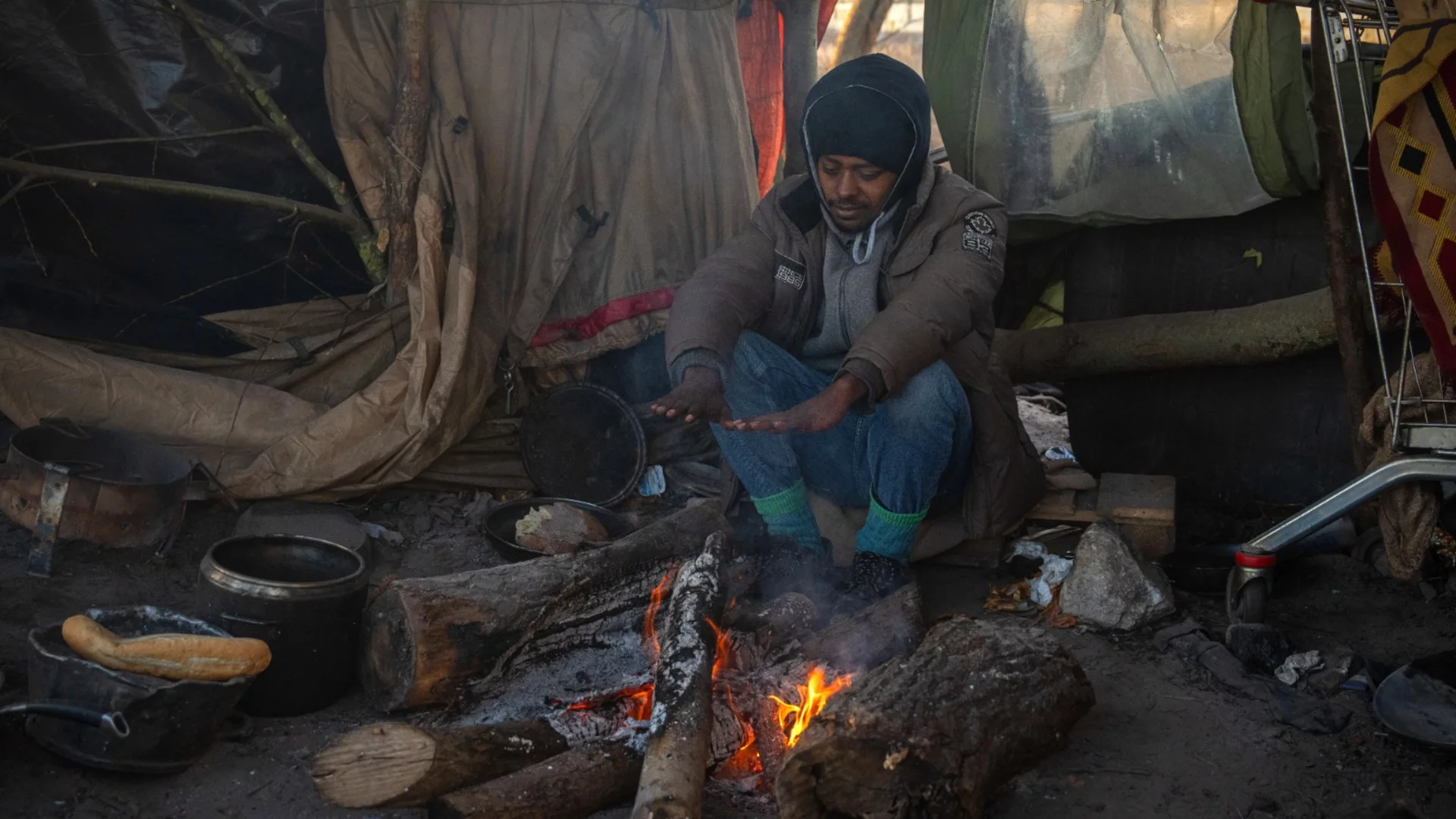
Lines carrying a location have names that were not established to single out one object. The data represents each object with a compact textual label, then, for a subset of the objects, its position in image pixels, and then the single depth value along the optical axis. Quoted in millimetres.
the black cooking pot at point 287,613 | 2955
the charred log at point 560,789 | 2477
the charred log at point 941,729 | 2418
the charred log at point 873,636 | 3236
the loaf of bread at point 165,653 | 2662
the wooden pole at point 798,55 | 5867
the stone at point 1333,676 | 3293
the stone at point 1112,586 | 3742
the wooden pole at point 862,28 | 7484
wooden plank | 4148
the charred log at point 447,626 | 3066
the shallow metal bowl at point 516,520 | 4164
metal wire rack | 3207
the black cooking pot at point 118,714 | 2598
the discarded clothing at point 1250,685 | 3137
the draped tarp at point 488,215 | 4281
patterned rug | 2928
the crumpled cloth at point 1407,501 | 3328
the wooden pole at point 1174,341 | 4309
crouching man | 3682
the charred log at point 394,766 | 2479
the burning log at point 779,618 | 3430
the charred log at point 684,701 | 2416
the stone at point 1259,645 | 3426
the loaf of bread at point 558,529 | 4039
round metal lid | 4777
